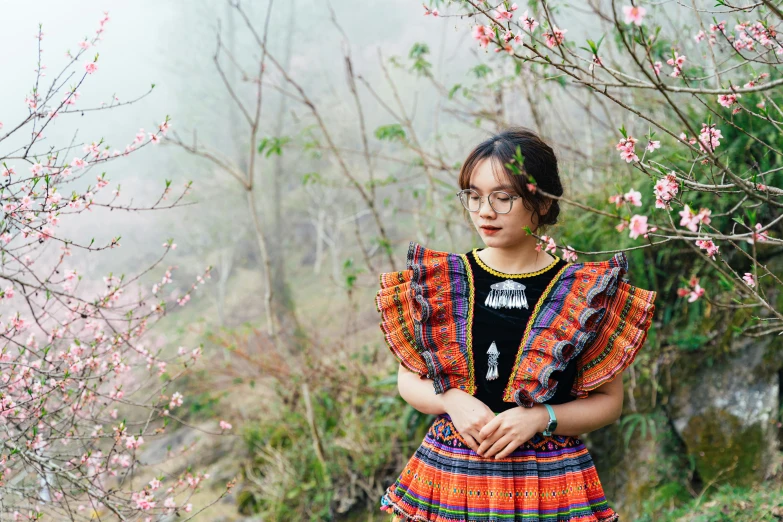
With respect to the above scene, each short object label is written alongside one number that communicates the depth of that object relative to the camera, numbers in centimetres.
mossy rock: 270
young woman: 140
